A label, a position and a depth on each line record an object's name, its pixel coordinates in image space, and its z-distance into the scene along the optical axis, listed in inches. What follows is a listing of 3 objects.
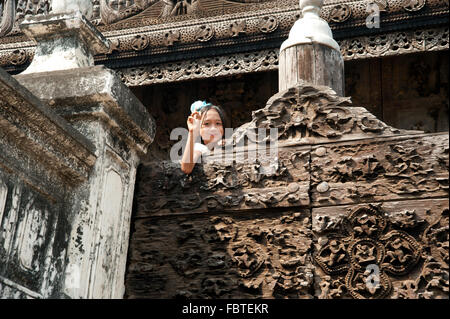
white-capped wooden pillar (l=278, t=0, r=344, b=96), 153.1
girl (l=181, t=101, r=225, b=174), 141.3
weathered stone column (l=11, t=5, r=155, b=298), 124.3
